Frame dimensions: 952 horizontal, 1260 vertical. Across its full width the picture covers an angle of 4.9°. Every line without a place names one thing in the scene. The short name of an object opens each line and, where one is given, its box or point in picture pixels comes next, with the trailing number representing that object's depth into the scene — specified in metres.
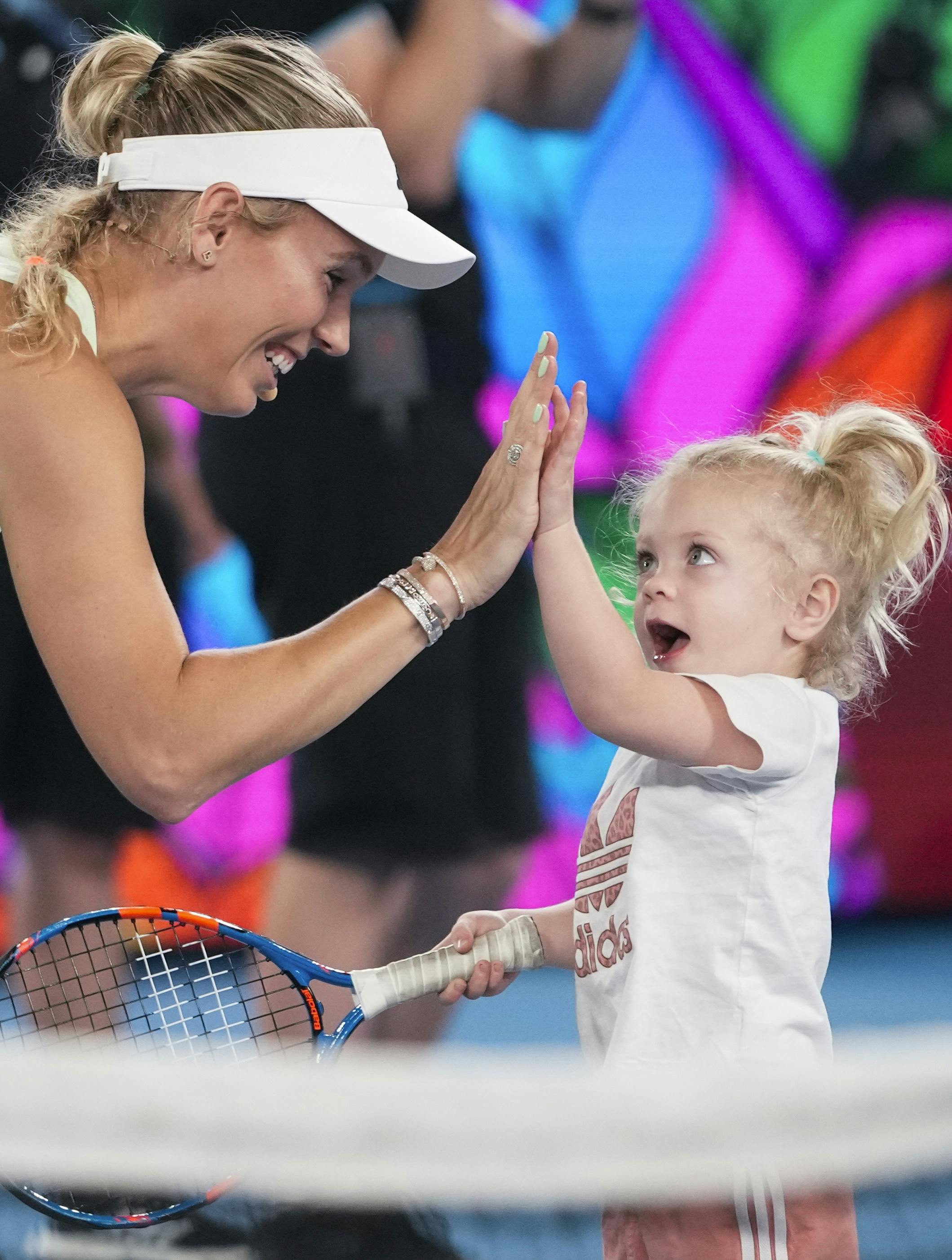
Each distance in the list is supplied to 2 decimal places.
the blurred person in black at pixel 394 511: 12.39
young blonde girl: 8.06
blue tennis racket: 8.11
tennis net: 6.86
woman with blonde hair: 8.05
